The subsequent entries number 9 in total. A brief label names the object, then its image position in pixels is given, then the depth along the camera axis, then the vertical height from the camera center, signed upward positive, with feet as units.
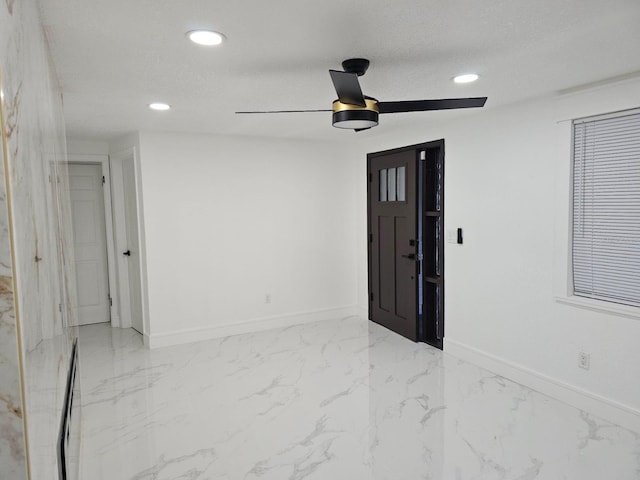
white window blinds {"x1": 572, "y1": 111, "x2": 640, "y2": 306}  9.46 -0.06
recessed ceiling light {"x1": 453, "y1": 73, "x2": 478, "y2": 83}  9.17 +2.76
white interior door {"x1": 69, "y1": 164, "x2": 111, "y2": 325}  18.15 -0.94
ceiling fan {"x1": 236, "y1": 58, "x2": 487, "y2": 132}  7.99 +1.94
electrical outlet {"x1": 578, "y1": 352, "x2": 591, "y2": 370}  10.35 -3.63
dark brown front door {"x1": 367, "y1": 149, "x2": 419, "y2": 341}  15.58 -1.14
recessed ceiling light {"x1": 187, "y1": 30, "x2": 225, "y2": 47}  6.68 +2.74
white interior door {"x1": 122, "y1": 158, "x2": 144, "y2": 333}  16.61 -1.08
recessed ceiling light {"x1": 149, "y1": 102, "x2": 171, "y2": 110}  11.27 +2.83
